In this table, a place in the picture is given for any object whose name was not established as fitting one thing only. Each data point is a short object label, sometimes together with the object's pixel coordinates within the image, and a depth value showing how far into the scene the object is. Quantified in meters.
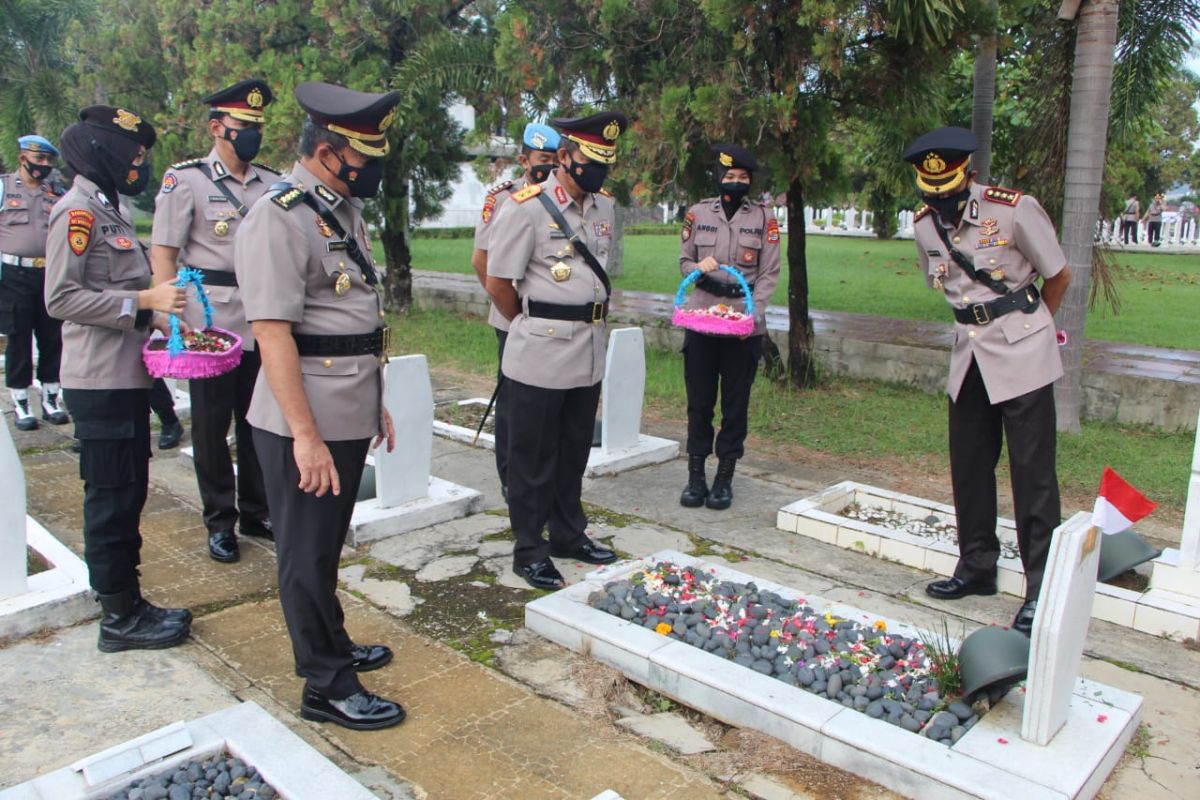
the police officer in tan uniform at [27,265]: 6.93
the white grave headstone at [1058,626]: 2.74
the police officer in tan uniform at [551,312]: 4.07
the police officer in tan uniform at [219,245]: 4.47
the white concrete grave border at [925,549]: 3.91
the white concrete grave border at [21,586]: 3.69
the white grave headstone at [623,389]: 6.16
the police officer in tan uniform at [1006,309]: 3.90
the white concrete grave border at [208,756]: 2.54
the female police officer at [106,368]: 3.54
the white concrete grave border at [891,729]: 2.71
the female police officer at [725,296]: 5.33
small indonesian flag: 3.16
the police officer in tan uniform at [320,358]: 2.78
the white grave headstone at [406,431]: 5.00
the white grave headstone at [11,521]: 3.68
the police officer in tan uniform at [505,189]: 5.29
